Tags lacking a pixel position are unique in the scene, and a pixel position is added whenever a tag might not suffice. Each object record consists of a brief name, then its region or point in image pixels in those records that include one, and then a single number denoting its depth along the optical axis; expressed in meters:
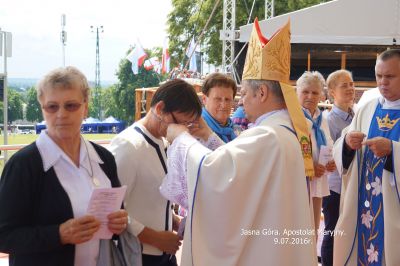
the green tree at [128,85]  45.81
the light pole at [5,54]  6.79
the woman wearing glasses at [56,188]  1.90
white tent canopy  12.05
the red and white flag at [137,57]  20.59
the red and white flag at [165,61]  22.81
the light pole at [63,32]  23.18
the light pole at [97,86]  42.48
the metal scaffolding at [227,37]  14.31
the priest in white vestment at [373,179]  3.33
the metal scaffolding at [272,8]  16.02
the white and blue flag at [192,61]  20.20
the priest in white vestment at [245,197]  2.24
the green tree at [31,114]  52.42
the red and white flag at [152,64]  25.40
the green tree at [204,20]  22.61
